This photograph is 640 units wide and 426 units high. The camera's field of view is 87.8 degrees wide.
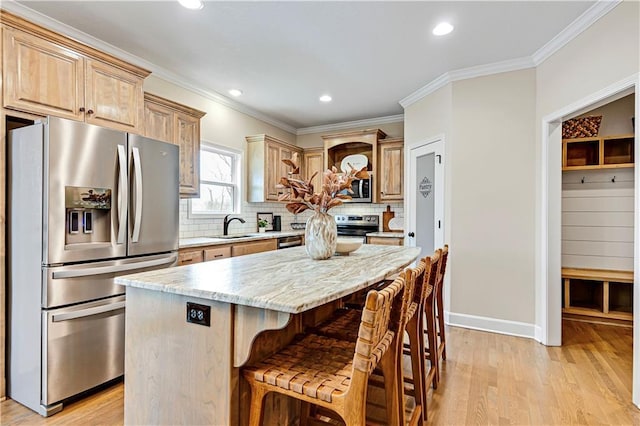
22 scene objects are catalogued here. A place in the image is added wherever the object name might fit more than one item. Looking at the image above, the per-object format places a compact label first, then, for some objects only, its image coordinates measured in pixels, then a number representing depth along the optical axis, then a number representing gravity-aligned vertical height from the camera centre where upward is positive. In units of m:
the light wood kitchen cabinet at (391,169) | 5.00 +0.66
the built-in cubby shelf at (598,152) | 3.56 +0.68
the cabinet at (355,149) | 5.16 +1.07
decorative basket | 3.58 +0.94
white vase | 2.10 -0.15
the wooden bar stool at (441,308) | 2.45 -0.77
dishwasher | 4.68 -0.44
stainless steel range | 5.45 -0.22
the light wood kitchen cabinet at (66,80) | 2.11 +0.94
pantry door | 3.88 +0.19
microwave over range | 5.26 +0.35
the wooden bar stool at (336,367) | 1.11 -0.61
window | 4.21 +0.39
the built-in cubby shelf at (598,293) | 3.51 -0.92
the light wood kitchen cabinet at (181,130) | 3.22 +0.84
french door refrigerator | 2.03 -0.28
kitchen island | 1.25 -0.48
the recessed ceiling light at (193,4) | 2.37 +1.50
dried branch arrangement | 2.09 +0.14
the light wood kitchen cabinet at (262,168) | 4.83 +0.65
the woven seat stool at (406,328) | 1.46 -0.60
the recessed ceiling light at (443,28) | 2.68 +1.52
